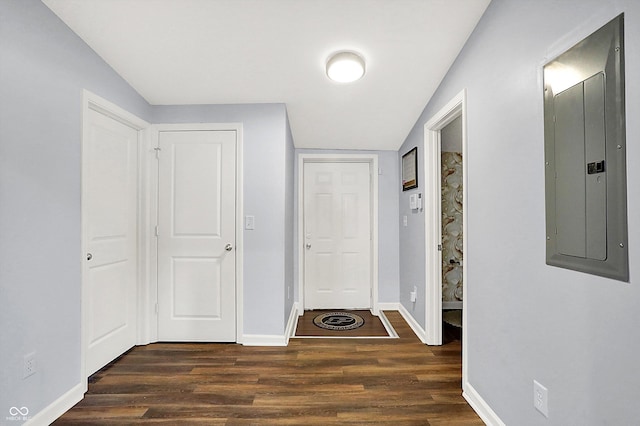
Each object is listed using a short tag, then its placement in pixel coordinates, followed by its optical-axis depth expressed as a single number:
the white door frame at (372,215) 3.78
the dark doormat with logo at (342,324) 3.07
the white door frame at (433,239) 2.74
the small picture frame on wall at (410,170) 3.12
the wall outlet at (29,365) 1.58
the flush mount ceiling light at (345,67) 2.17
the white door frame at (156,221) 2.76
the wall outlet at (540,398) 1.33
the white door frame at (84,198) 1.98
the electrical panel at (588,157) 1.00
